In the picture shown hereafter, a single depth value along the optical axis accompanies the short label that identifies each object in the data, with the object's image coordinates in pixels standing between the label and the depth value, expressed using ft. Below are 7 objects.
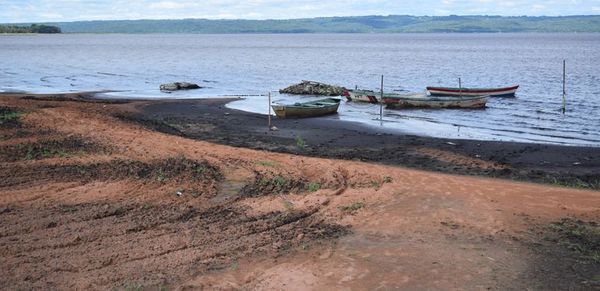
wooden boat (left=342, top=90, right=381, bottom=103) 122.93
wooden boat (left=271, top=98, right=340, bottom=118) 97.45
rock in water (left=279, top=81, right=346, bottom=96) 138.25
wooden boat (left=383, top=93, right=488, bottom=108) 116.26
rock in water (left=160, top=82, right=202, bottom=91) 151.02
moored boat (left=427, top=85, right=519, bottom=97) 134.62
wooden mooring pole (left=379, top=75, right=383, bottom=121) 102.89
